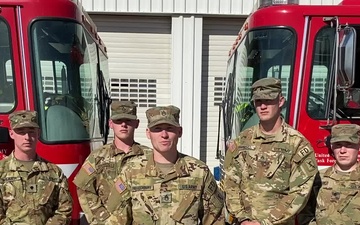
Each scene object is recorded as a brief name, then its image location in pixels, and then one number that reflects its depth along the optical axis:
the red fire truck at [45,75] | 3.35
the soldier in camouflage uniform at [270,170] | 2.81
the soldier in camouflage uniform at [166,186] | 2.57
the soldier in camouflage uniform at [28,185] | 2.96
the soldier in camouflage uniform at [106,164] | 3.14
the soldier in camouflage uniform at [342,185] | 3.03
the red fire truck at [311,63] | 3.44
